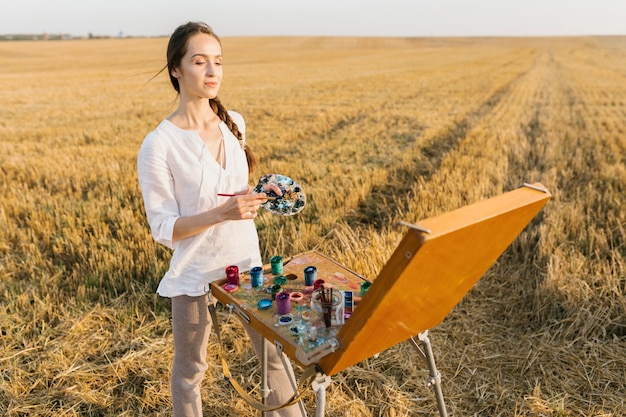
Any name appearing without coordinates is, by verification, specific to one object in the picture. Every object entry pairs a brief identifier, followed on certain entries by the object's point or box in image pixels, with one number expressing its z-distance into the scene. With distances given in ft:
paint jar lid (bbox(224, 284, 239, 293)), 7.14
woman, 6.93
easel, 4.49
